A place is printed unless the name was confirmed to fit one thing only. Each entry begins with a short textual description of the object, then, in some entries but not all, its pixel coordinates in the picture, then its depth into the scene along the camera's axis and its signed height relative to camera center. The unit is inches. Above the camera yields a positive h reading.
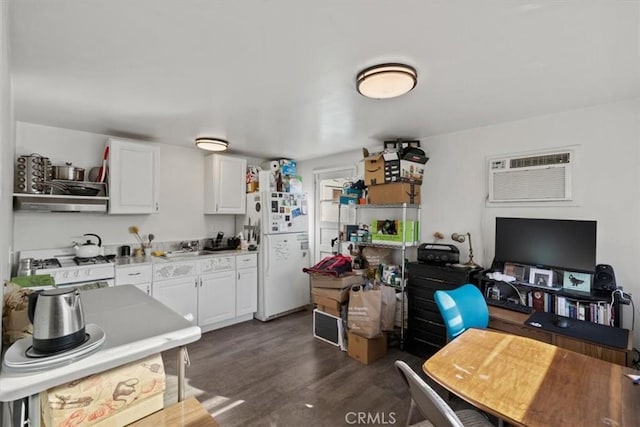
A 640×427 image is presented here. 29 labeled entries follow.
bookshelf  83.0 -26.5
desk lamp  113.6 -10.8
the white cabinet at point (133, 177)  127.3 +14.8
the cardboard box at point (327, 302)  127.1 -38.8
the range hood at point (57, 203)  107.4 +3.0
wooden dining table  45.4 -29.9
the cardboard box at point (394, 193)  125.6 +8.0
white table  34.9 -19.5
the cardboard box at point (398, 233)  126.7 -9.0
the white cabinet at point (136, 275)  119.5 -26.0
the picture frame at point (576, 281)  90.0 -20.7
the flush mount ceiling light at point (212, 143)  138.3 +31.5
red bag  130.1 -24.2
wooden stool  41.7 -29.1
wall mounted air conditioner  98.4 +12.5
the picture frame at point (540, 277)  96.0 -20.6
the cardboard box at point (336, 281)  127.9 -29.8
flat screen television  88.1 -9.4
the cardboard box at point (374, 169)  128.6 +18.6
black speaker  84.7 -18.8
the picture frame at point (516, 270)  101.5 -19.8
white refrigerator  159.8 -19.1
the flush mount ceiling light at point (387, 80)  69.7 +31.4
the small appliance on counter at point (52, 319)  38.0 -13.8
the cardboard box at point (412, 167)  125.4 +19.1
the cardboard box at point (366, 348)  113.0 -51.8
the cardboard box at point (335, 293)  126.7 -34.7
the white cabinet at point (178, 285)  130.1 -32.6
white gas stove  106.3 -20.1
